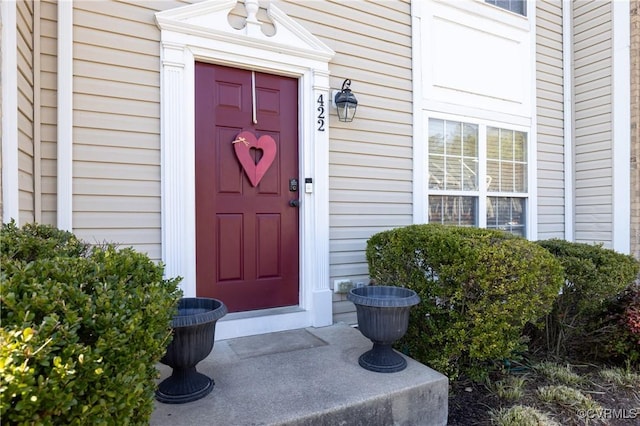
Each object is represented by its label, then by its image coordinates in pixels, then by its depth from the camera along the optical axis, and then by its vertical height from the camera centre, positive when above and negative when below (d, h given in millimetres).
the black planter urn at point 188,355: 1855 -706
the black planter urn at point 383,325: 2260 -673
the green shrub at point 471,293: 2391 -512
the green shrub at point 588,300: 2961 -696
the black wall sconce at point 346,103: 3318 +951
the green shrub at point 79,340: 1008 -376
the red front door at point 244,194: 2953 +149
